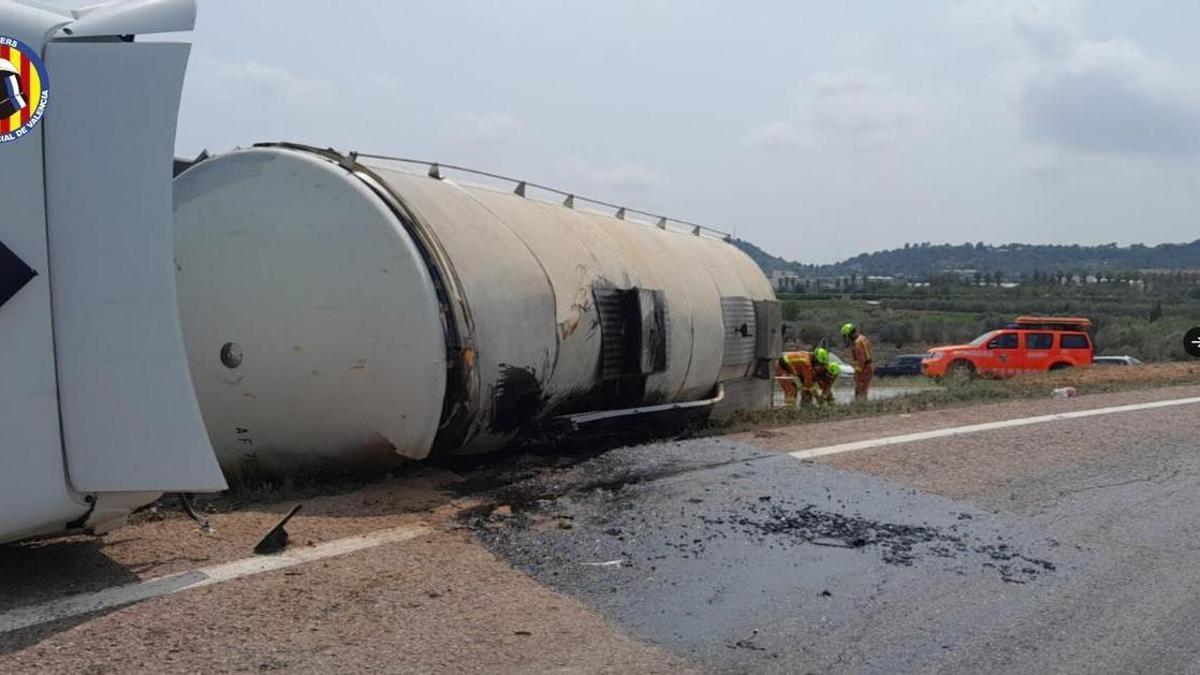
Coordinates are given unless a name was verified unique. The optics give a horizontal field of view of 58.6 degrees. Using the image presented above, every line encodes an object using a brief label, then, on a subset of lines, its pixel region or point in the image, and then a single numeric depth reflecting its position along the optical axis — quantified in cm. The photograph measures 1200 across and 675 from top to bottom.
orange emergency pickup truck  2722
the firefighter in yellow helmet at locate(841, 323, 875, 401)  1530
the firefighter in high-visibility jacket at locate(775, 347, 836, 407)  1502
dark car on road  3259
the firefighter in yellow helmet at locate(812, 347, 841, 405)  1518
